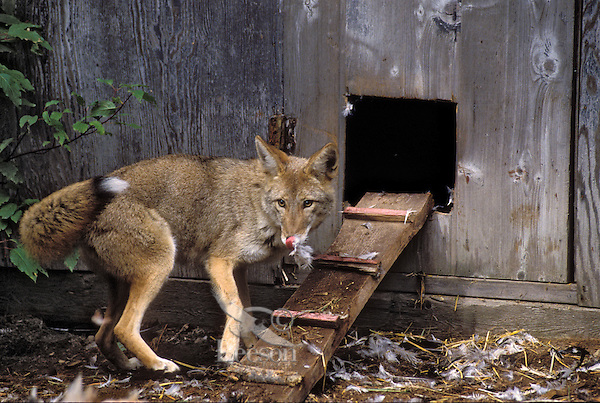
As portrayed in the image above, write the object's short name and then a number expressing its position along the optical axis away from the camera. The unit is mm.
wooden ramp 6410
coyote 8070
